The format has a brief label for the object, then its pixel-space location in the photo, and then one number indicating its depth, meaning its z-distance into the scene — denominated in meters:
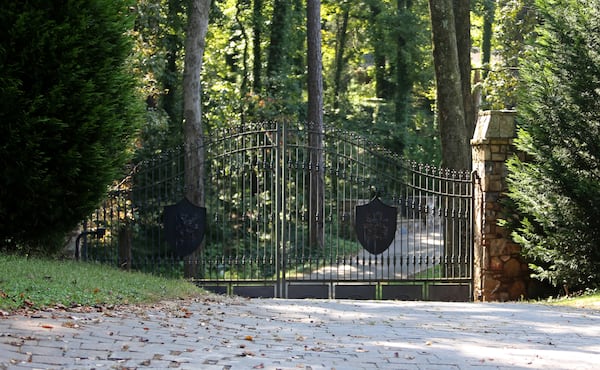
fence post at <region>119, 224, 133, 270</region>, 14.73
